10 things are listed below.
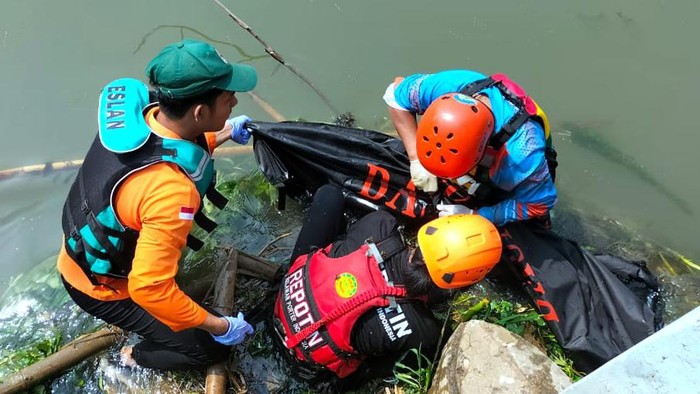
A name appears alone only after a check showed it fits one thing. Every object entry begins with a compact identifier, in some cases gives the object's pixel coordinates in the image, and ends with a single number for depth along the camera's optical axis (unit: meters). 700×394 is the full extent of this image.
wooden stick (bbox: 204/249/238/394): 2.73
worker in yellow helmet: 2.35
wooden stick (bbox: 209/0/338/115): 3.93
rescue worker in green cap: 2.02
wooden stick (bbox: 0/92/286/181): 4.33
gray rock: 2.39
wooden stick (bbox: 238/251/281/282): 3.16
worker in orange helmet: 2.60
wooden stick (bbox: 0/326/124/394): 2.67
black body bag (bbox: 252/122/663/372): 3.00
